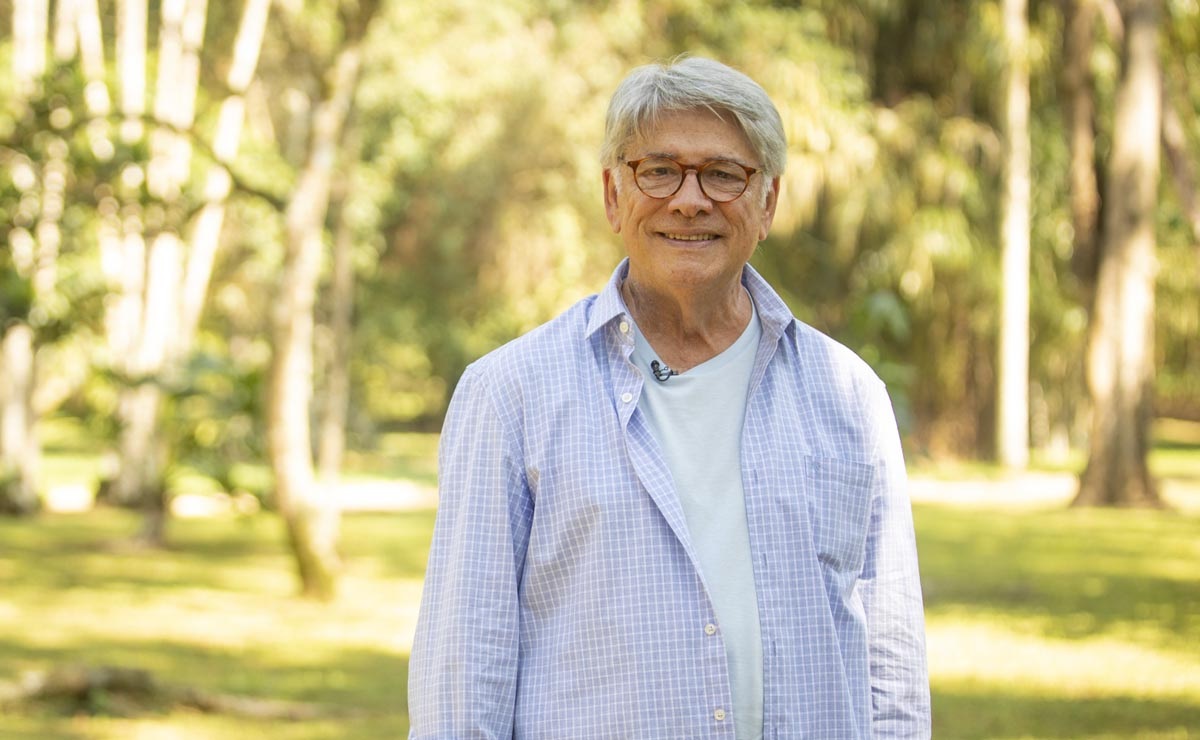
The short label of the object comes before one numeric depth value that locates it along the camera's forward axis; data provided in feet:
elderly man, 8.20
